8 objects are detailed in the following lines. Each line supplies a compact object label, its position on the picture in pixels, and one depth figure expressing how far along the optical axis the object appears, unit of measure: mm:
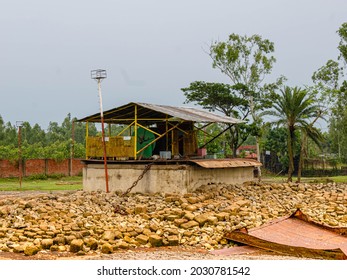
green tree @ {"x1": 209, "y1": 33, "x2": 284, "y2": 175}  42156
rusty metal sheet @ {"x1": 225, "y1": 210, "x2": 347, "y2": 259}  13212
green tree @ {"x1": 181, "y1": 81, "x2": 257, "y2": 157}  39750
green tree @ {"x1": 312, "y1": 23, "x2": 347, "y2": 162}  38938
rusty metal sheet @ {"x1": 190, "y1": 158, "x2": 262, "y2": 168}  21991
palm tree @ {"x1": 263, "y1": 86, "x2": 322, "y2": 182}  31188
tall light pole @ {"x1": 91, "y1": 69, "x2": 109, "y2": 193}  22188
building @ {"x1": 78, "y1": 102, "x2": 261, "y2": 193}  21953
